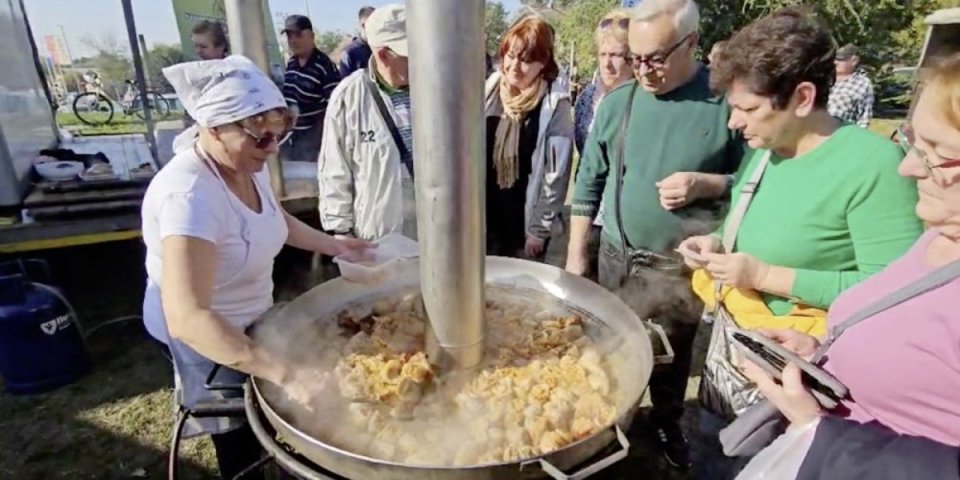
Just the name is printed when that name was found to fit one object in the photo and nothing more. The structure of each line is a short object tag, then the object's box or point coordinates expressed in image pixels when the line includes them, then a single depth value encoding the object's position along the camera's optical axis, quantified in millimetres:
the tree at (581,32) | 25031
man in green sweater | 2395
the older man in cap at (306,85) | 5656
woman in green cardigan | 1656
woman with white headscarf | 1593
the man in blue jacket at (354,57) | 6508
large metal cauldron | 1289
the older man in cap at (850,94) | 6852
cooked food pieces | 1516
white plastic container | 2182
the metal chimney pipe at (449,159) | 1268
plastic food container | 4938
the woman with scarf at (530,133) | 3145
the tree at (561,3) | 31117
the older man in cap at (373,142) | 3070
